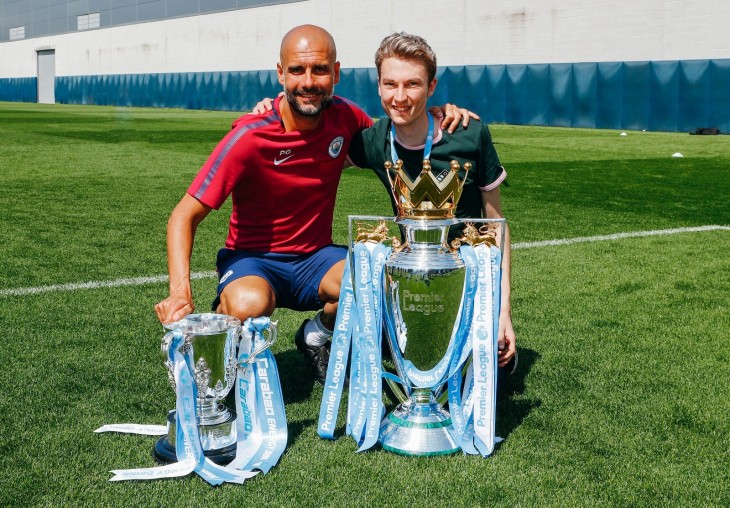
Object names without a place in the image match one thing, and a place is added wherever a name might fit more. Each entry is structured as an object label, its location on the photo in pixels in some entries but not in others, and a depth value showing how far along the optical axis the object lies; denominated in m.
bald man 3.13
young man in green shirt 2.94
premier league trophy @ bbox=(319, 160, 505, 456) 2.69
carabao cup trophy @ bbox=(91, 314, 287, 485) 2.52
